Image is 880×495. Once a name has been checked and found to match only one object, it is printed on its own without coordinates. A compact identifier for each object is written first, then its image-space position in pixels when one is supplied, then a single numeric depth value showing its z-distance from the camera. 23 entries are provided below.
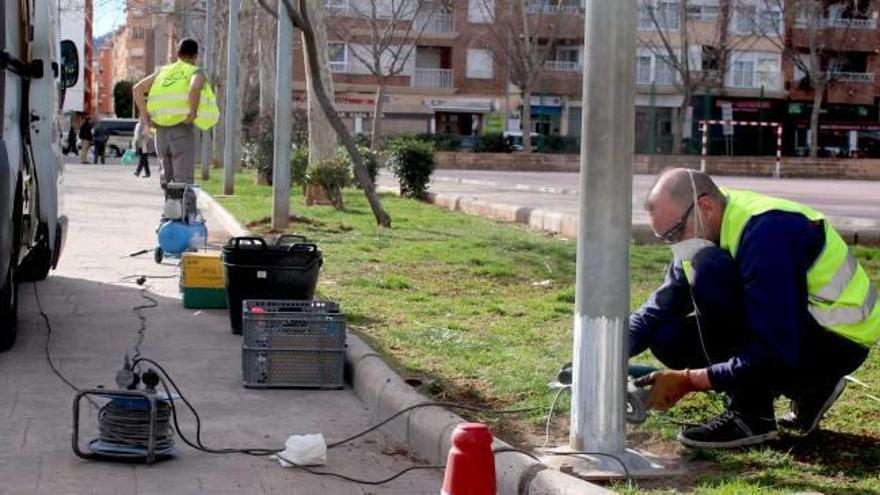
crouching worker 5.73
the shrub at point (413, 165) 28.19
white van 7.95
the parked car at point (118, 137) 65.31
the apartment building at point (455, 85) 71.94
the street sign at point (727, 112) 71.25
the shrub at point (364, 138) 59.89
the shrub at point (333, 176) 21.08
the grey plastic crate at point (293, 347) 7.67
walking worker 13.70
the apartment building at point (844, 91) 71.12
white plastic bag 6.11
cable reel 5.91
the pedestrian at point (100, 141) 54.12
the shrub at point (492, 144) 64.56
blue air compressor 13.31
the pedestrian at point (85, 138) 53.88
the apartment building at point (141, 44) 48.49
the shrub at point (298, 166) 25.66
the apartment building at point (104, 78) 133.02
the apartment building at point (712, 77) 66.19
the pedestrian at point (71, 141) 61.91
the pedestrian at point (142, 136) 14.79
